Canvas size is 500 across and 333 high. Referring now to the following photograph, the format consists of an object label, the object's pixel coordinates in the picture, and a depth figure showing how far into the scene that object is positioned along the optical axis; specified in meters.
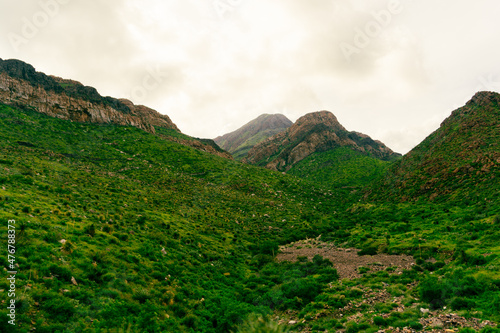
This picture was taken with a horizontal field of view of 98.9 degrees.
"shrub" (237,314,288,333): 8.76
